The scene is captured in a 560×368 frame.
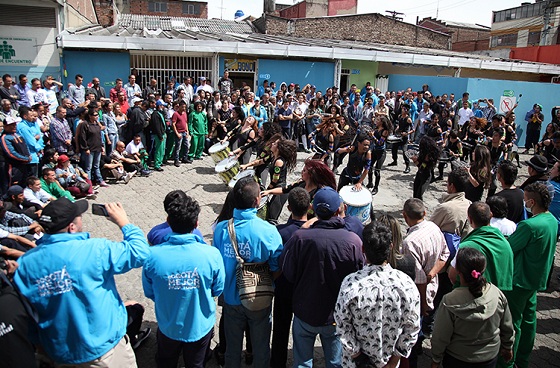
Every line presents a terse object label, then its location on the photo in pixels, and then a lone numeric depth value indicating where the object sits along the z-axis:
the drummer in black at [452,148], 10.22
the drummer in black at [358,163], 7.51
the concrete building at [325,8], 35.03
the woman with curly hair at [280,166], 6.14
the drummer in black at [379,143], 9.64
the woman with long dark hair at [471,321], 2.99
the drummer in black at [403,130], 12.40
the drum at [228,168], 8.16
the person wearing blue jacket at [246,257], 3.31
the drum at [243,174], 7.22
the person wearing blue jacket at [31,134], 8.07
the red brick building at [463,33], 46.28
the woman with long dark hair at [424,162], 7.21
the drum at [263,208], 5.43
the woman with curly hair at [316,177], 4.83
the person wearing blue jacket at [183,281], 2.93
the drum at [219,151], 8.84
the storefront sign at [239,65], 16.58
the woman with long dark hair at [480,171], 6.17
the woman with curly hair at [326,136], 9.86
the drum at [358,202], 5.65
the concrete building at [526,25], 36.34
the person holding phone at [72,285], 2.51
